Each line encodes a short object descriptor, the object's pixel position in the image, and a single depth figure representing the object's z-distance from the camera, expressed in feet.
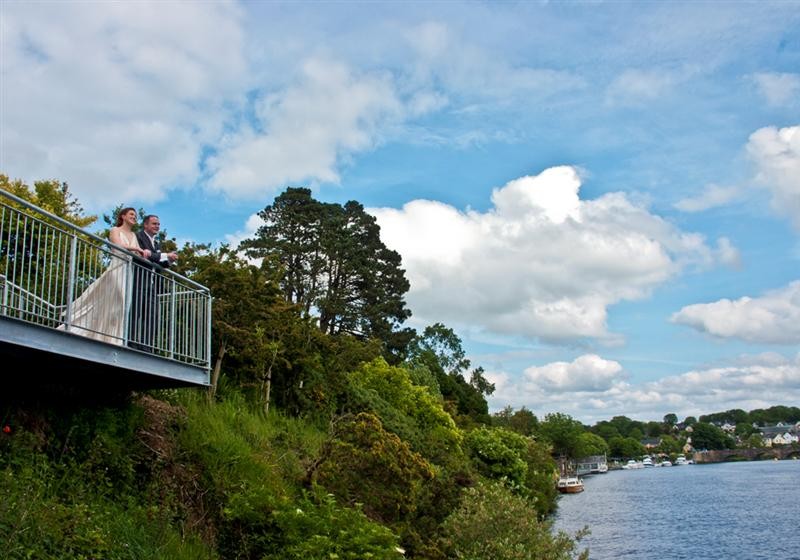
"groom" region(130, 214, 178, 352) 30.78
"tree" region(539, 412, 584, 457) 345.31
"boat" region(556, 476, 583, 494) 256.73
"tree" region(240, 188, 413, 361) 155.55
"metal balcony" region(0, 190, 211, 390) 25.02
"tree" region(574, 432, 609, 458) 369.91
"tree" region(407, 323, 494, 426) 187.29
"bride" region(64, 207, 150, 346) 28.37
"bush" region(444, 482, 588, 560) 44.37
